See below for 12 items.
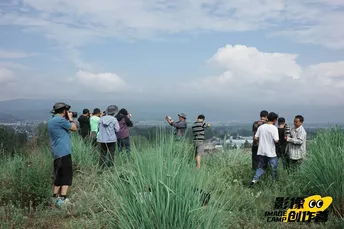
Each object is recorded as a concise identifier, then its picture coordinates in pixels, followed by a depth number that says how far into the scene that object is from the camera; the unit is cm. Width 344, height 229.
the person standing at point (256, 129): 1021
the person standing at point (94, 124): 1161
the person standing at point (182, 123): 946
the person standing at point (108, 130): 996
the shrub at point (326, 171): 671
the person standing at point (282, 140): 1008
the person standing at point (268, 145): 926
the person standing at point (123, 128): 1097
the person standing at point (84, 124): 1203
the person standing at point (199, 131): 1078
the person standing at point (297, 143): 947
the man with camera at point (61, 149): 759
